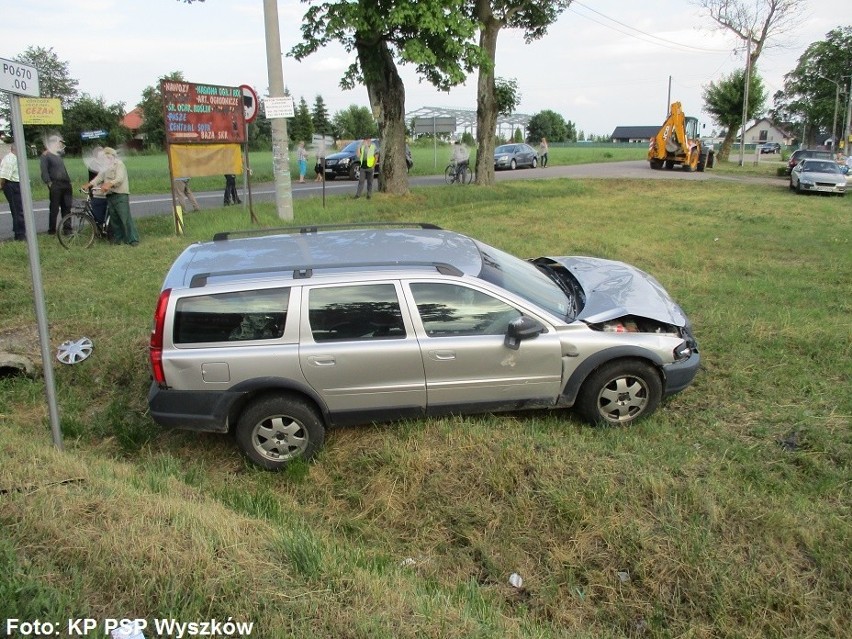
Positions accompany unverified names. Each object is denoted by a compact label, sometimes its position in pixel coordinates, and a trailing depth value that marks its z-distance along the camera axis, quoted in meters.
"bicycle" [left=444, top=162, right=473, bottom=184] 24.17
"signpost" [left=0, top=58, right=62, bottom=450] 4.03
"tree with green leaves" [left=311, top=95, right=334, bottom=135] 80.50
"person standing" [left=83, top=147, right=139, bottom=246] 10.55
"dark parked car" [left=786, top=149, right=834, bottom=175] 29.98
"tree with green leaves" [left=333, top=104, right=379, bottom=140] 76.50
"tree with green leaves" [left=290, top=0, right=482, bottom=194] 14.57
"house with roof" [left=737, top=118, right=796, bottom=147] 118.88
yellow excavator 31.89
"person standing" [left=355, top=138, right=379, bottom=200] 17.42
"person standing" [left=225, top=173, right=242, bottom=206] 16.21
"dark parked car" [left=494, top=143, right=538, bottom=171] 34.34
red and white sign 13.07
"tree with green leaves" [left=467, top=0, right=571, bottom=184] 19.88
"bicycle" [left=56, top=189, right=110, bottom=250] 10.78
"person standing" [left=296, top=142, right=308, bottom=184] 25.92
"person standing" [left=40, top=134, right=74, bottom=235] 11.17
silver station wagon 4.59
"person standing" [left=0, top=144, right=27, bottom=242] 11.21
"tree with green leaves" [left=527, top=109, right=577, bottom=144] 87.06
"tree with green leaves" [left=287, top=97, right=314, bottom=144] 68.88
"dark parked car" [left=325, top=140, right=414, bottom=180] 26.84
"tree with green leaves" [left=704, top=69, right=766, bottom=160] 44.06
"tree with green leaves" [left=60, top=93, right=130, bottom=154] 49.09
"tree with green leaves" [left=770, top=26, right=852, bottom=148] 65.12
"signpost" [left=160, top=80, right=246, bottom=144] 11.77
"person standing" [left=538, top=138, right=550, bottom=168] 36.19
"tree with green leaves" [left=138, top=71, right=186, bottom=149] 56.69
